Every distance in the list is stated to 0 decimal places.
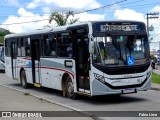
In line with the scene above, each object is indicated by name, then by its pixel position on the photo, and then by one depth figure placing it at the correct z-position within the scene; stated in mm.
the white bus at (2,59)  38550
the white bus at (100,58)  13172
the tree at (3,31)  96175
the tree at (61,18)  45312
